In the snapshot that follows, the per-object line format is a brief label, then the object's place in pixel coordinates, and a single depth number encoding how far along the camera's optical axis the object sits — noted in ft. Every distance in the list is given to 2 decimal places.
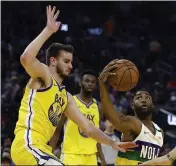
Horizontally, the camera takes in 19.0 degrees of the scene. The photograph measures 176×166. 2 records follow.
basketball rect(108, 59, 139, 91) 19.38
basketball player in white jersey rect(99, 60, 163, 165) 19.27
